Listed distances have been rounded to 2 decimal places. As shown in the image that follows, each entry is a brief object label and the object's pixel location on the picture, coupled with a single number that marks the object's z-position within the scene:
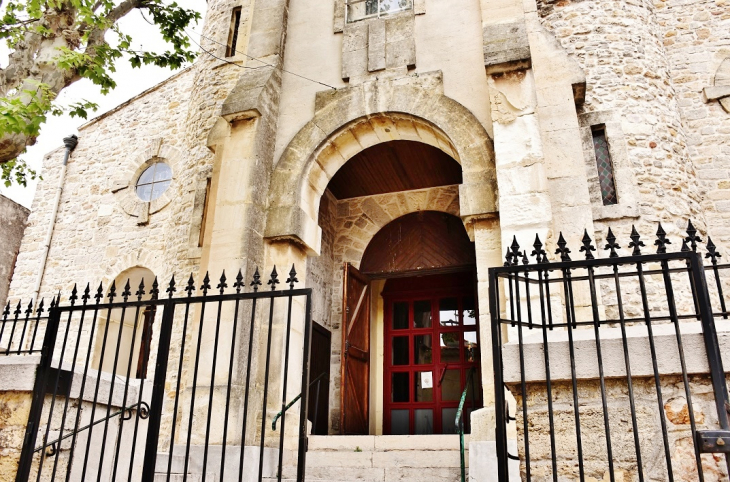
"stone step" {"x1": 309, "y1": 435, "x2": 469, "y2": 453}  5.82
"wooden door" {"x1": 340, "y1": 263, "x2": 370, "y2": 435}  8.19
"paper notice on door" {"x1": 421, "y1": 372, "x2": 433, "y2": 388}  9.61
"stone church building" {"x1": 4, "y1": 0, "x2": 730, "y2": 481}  6.05
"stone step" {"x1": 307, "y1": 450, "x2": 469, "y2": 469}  5.45
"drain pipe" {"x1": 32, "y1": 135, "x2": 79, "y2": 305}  12.30
